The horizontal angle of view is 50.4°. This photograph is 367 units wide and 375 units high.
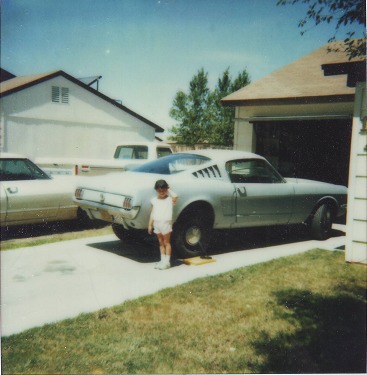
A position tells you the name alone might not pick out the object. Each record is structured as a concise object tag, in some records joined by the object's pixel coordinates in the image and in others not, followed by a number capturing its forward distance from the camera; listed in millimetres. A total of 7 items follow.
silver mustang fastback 4852
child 4602
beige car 5961
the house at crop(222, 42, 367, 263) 8328
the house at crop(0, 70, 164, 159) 15227
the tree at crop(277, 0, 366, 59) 3406
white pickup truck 7594
